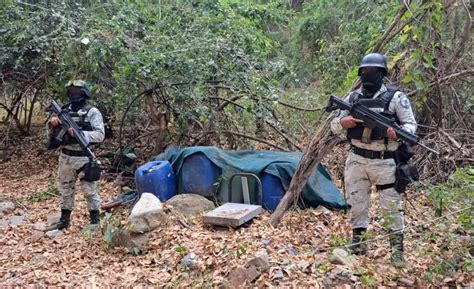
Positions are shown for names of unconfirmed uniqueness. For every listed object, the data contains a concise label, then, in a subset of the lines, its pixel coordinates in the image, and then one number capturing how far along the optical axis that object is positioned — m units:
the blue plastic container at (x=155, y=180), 5.93
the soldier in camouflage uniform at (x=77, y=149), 5.56
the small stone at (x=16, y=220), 6.23
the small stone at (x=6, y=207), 6.67
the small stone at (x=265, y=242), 4.55
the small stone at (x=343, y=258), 3.87
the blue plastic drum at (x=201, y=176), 6.04
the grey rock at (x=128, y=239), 4.77
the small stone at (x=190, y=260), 4.21
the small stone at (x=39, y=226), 5.86
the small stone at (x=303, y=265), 3.92
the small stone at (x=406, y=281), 3.62
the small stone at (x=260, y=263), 3.90
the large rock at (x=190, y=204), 5.58
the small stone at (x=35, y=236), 5.50
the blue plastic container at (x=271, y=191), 5.70
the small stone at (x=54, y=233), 5.57
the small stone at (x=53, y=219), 6.03
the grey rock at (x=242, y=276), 3.80
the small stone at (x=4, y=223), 6.08
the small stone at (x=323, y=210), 5.57
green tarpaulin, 5.70
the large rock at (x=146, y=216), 4.84
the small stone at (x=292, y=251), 4.43
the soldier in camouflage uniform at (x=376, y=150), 3.99
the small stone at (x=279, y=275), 3.83
